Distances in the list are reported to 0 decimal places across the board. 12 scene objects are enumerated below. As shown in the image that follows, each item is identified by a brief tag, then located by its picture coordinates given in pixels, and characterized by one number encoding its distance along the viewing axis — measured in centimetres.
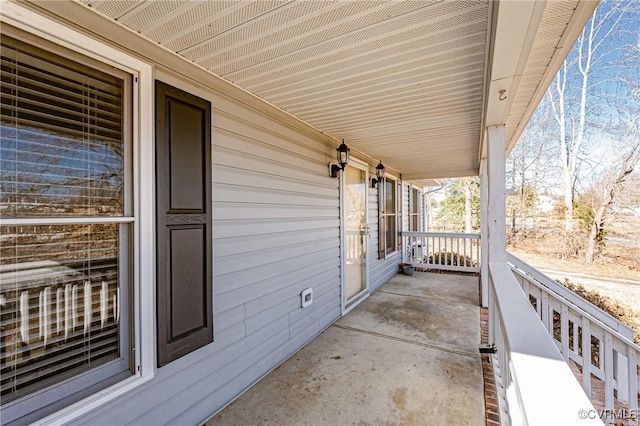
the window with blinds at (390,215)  625
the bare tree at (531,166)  1235
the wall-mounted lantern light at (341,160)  371
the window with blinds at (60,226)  127
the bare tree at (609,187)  938
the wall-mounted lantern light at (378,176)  528
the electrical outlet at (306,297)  323
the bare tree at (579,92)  912
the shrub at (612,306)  582
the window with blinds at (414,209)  928
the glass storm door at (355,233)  443
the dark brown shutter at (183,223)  177
